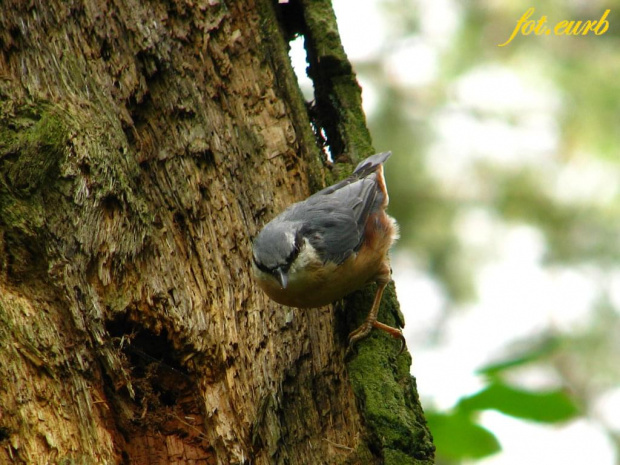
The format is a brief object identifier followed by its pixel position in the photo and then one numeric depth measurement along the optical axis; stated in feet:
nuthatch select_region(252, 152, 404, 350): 17.61
